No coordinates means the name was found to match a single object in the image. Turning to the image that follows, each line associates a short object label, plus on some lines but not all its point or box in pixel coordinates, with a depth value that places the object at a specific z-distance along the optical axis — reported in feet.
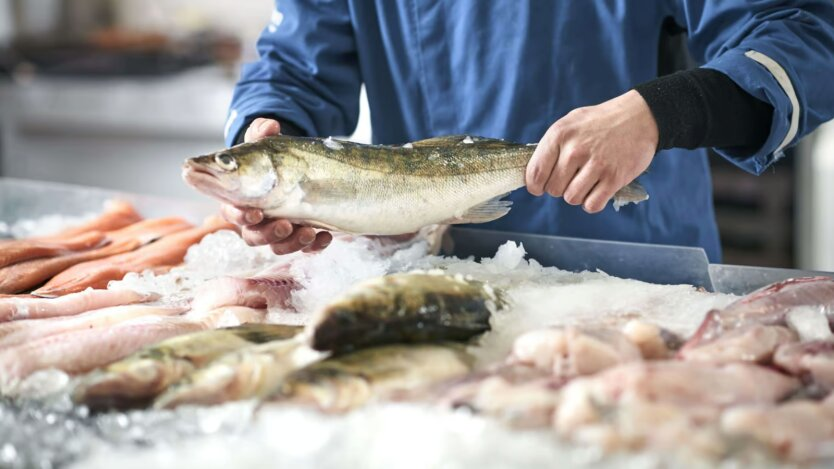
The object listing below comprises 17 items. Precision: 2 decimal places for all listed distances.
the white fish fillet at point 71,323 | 4.70
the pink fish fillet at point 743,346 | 3.78
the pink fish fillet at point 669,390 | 3.31
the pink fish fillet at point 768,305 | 4.06
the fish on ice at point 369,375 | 3.57
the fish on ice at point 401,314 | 3.87
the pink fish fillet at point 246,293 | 5.04
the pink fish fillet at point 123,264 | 6.05
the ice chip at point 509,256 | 5.50
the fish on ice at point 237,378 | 3.75
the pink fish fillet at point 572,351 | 3.71
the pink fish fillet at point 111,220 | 7.52
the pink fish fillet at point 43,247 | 6.39
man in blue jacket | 5.56
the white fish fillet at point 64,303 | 5.16
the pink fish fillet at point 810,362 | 3.65
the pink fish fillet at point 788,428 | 3.17
